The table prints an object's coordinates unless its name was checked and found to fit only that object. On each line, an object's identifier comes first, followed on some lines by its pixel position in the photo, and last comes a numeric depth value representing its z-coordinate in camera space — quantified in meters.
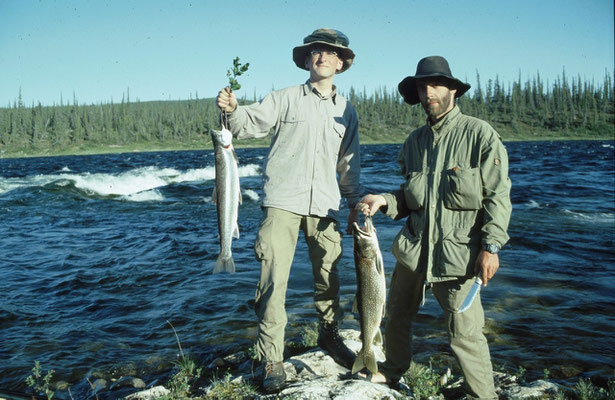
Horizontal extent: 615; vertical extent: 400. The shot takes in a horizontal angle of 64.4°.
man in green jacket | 3.54
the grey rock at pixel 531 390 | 4.21
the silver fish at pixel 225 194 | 4.12
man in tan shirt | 4.32
